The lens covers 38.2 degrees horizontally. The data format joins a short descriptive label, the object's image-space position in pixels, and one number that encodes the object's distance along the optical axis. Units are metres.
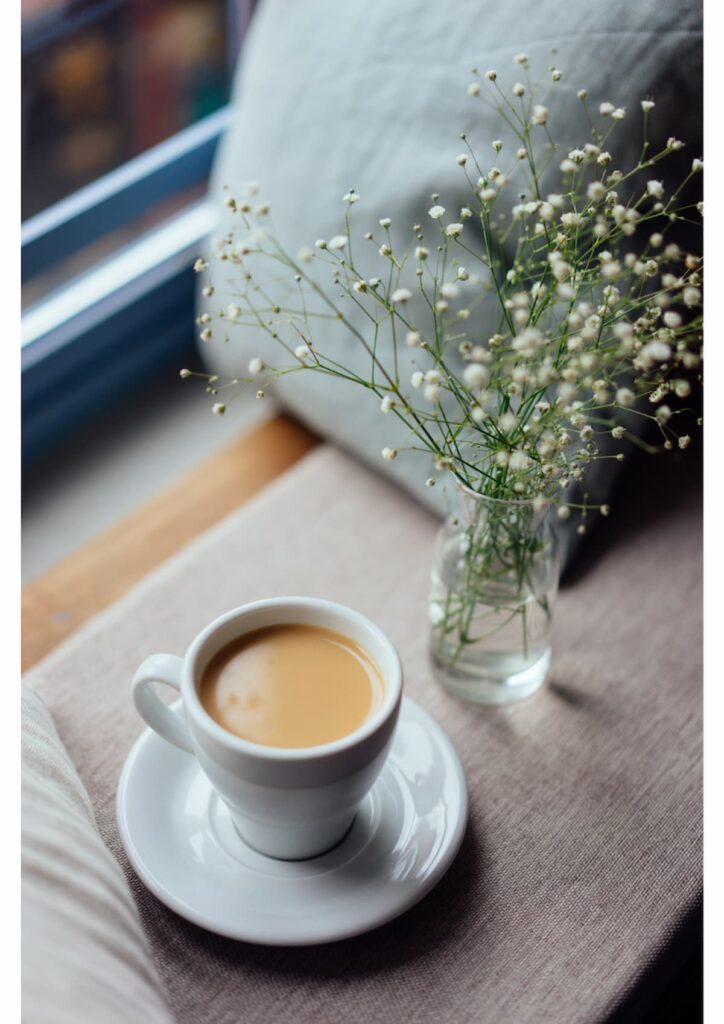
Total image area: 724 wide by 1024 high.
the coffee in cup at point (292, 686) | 0.59
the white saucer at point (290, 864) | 0.60
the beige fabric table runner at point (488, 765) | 0.60
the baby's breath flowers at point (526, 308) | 0.58
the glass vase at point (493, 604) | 0.73
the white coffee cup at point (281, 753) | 0.56
